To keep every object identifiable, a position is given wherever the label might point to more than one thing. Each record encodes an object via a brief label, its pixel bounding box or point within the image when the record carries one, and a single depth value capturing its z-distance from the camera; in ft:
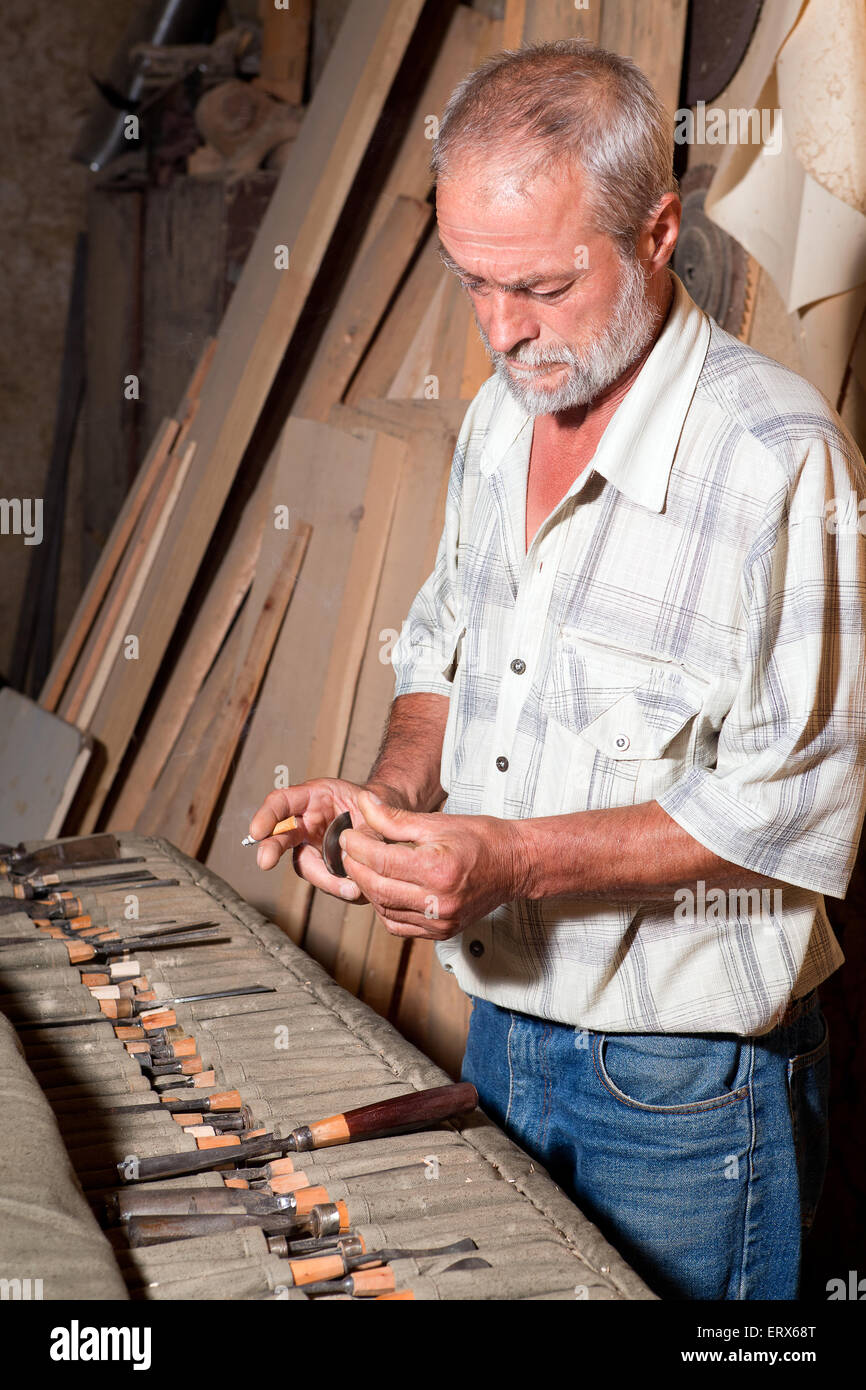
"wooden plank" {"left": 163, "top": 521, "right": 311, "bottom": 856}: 10.82
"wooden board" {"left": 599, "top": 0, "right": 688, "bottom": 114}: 8.20
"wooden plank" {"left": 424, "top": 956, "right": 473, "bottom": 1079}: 8.91
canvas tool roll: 4.06
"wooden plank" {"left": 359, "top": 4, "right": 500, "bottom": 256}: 10.77
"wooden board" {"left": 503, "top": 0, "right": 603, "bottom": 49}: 8.60
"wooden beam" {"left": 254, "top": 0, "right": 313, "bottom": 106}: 15.98
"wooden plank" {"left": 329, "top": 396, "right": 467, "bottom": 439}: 9.52
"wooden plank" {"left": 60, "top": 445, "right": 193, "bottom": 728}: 13.93
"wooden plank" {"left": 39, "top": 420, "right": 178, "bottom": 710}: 14.46
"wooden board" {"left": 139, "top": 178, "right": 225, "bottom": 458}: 15.87
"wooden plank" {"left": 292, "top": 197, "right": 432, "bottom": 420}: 10.98
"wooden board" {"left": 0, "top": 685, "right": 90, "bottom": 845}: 13.00
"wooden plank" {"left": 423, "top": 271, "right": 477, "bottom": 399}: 10.11
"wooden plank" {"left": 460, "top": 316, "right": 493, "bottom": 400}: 9.29
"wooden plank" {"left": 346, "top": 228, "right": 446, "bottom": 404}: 11.05
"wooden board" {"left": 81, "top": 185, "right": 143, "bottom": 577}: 18.98
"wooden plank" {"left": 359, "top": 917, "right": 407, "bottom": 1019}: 9.59
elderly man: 4.60
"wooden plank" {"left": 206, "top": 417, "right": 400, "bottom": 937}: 10.12
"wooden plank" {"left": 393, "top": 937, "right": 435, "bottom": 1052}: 9.46
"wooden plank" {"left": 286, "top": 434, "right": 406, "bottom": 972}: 9.61
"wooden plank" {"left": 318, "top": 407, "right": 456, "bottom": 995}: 9.23
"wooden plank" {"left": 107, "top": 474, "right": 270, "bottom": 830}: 11.89
